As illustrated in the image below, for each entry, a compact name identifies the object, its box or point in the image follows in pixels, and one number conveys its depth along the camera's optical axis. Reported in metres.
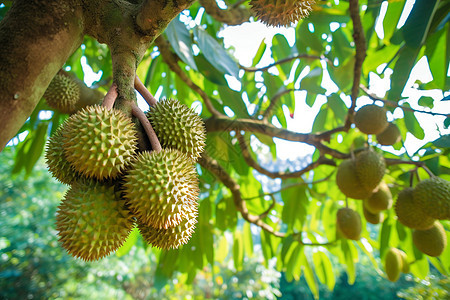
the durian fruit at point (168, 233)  0.84
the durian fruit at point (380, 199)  1.75
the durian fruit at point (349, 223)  1.89
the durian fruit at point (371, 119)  1.57
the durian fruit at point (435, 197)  1.45
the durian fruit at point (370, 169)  1.60
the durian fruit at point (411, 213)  1.53
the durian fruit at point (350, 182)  1.66
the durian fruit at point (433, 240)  1.65
